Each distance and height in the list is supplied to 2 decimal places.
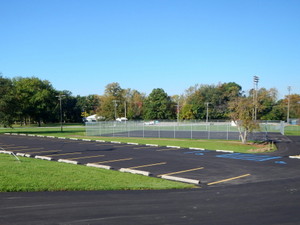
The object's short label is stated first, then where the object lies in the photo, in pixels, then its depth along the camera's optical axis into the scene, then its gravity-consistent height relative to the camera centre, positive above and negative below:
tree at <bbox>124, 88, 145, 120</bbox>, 94.83 +4.58
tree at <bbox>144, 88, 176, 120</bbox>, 91.69 +3.38
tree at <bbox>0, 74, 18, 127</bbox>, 42.43 +1.53
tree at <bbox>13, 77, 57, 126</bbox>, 76.62 +5.03
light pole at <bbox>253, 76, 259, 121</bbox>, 39.47 +5.48
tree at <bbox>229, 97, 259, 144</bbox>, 26.72 +0.16
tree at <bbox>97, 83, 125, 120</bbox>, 92.06 +4.85
